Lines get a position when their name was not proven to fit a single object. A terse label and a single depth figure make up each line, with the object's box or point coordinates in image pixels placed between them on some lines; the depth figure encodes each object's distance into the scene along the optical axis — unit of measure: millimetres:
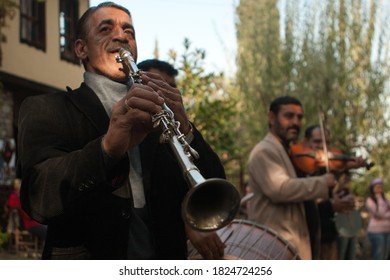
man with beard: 4883
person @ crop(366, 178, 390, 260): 8984
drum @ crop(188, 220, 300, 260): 3479
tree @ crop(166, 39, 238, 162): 7855
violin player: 6326
